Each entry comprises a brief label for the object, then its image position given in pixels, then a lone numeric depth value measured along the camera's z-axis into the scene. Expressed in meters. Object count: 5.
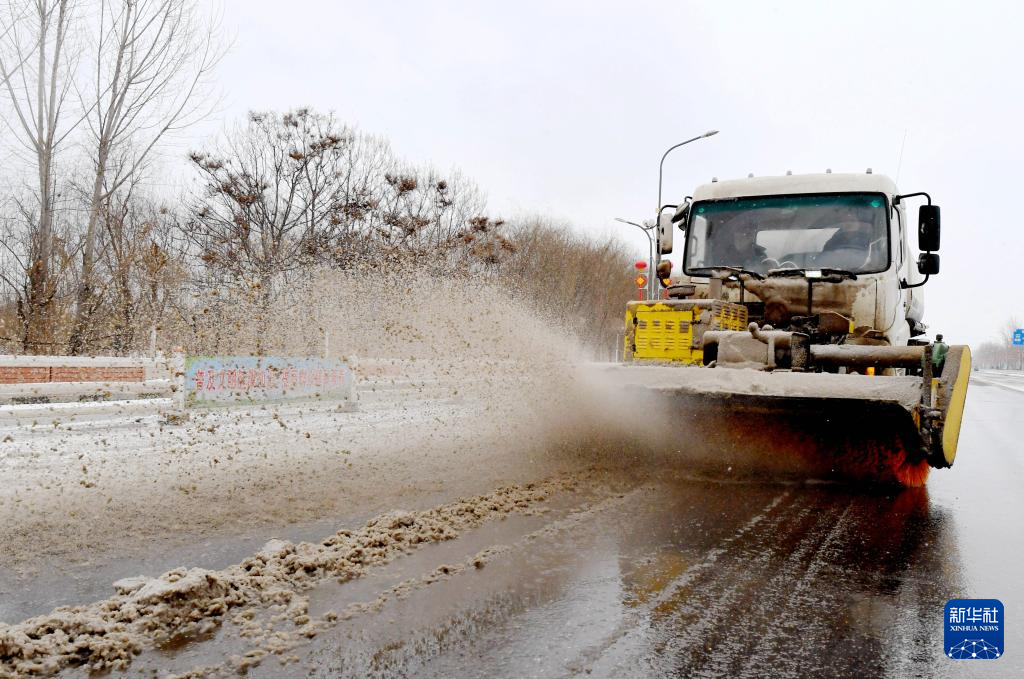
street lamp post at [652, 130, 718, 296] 24.16
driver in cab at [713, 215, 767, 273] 7.38
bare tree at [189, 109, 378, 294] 19.28
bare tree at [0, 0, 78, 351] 13.42
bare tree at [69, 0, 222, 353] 15.12
